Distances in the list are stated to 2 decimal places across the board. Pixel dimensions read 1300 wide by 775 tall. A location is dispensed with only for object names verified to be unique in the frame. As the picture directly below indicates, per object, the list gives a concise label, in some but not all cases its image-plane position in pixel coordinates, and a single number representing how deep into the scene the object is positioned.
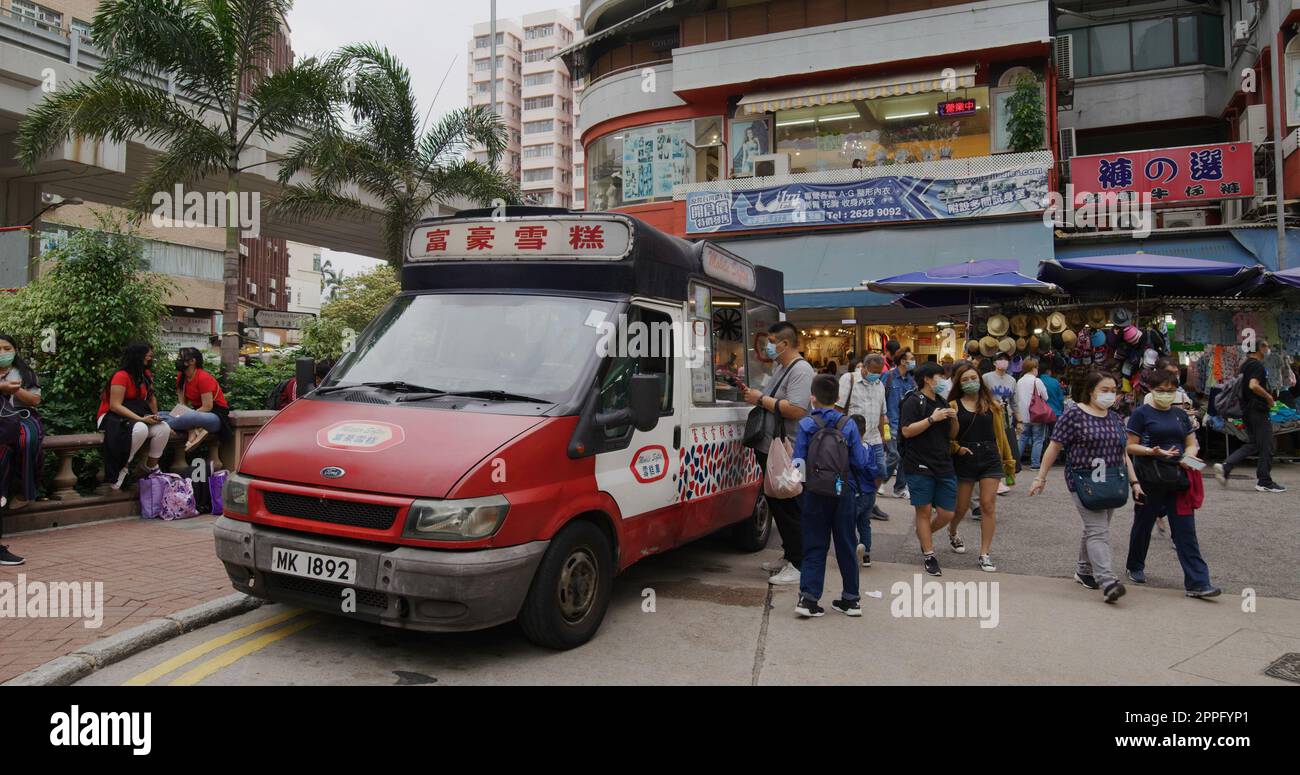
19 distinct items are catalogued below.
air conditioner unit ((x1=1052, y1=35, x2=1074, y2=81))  19.17
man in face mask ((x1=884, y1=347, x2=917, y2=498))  10.25
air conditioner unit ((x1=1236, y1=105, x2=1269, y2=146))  16.97
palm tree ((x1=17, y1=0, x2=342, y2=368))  11.20
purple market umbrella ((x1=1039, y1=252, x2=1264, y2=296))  12.13
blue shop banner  17.48
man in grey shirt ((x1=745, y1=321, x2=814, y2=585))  5.95
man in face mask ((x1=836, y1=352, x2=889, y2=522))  8.92
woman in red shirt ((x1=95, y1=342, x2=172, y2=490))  7.53
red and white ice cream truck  3.94
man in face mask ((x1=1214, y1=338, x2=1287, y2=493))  9.99
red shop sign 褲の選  16.23
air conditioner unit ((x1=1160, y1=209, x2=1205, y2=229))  18.17
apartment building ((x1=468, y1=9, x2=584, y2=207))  82.50
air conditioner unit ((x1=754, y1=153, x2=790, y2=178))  20.25
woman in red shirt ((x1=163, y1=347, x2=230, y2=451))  8.16
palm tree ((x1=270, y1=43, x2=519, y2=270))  14.17
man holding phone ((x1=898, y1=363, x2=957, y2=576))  6.55
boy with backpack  5.25
